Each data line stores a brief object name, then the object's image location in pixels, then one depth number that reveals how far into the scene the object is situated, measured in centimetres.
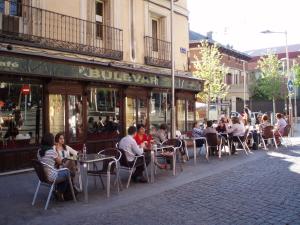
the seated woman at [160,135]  1220
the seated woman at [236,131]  1480
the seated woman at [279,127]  1714
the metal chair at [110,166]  814
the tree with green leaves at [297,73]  4520
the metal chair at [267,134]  1661
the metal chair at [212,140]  1359
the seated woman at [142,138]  1032
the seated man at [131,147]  914
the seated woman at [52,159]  755
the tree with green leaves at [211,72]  3212
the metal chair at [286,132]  1728
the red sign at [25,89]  1141
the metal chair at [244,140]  1495
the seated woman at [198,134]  1386
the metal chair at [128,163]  908
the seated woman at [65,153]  781
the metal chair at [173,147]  1051
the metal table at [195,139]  1282
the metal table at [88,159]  772
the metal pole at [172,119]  1359
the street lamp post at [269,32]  2552
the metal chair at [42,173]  724
